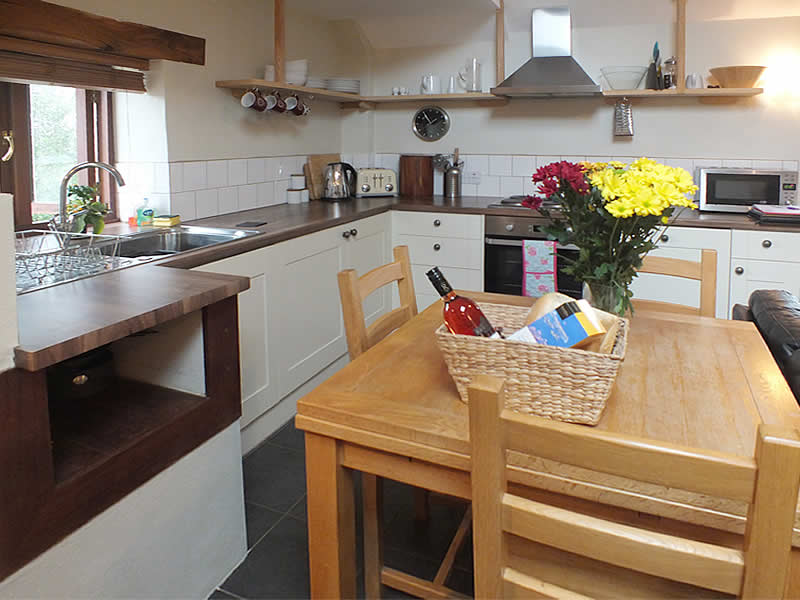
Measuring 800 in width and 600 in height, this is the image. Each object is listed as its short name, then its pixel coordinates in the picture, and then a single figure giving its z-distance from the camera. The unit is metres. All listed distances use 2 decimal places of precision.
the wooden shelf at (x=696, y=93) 3.54
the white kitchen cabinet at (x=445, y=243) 3.82
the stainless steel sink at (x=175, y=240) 2.63
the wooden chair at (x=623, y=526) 0.73
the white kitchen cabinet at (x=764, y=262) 3.19
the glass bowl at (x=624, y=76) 3.76
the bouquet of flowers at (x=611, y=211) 1.33
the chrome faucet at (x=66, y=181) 2.25
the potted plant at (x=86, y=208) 2.37
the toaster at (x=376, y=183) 4.22
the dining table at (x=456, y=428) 1.03
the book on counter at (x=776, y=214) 3.23
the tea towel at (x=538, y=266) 3.56
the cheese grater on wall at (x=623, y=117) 3.90
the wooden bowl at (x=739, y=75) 3.51
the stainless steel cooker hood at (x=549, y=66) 3.77
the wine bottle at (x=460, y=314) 1.32
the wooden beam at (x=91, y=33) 2.11
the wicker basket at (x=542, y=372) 1.12
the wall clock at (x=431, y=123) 4.39
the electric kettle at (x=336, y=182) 4.01
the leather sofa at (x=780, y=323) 1.63
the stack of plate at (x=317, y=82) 3.66
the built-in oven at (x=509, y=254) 3.66
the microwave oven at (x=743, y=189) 3.51
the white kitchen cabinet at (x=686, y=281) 3.30
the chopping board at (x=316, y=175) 4.03
